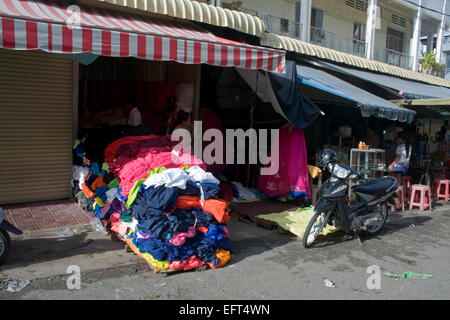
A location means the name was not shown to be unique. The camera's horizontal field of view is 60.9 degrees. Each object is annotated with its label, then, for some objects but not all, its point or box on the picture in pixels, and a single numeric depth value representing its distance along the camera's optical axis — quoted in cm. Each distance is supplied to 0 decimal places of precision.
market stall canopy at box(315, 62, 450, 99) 1035
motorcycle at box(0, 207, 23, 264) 450
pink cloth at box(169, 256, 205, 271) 447
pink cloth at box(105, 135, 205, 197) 499
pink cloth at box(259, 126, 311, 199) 768
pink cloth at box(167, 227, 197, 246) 445
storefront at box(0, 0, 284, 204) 479
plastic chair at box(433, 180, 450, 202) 982
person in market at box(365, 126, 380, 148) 1009
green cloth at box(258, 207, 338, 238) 617
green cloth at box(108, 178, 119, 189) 569
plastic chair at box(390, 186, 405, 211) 854
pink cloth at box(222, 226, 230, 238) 491
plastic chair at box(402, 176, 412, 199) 918
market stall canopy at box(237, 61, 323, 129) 730
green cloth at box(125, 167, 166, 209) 464
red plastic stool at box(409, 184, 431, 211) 868
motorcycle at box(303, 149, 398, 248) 567
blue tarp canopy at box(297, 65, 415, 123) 774
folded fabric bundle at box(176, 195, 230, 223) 469
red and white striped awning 423
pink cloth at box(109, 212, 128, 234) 515
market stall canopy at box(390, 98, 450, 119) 888
